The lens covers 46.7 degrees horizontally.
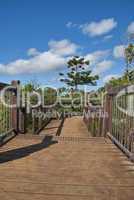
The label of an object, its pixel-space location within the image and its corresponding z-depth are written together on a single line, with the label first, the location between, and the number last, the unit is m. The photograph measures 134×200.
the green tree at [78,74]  14.18
